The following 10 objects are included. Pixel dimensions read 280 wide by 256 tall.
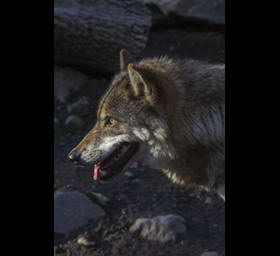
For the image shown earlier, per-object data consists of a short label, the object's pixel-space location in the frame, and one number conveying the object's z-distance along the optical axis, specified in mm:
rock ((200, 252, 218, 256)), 8484
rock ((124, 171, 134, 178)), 11247
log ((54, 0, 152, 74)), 13102
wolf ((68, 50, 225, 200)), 6793
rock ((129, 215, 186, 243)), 9031
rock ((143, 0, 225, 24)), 14531
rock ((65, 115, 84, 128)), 13008
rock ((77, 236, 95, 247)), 9180
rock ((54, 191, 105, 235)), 9672
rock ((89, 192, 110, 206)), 10244
